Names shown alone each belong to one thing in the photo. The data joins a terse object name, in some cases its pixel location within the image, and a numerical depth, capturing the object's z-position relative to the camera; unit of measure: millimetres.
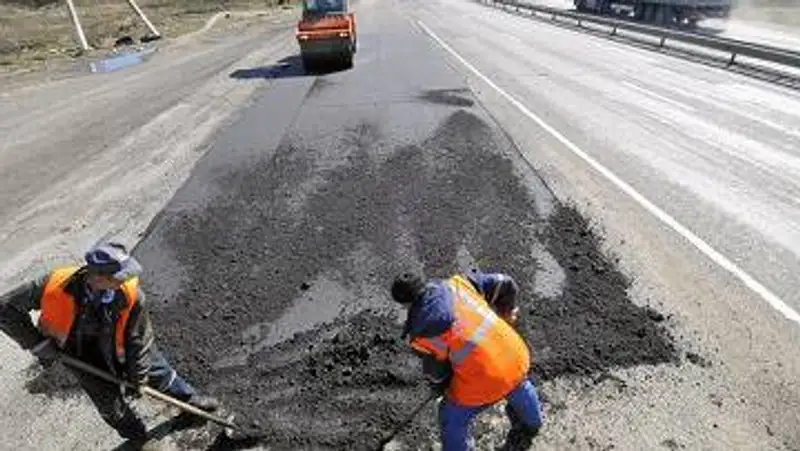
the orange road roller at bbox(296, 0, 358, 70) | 24516
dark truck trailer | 35531
